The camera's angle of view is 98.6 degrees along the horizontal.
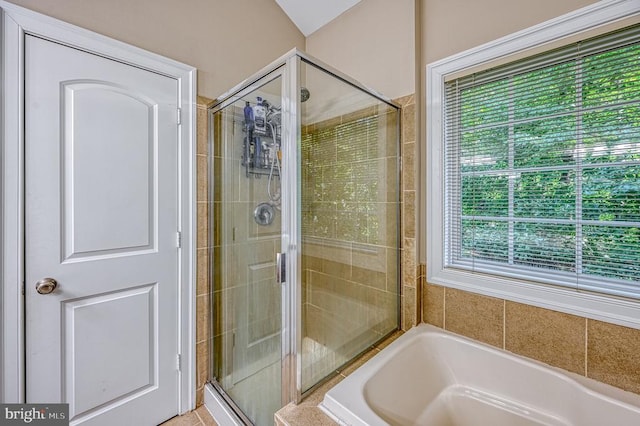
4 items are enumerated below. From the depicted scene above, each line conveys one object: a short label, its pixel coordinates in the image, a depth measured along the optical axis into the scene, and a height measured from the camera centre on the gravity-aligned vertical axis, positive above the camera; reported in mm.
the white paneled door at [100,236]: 1228 -125
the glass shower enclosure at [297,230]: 1227 -106
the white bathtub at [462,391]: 1114 -827
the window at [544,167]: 1149 +214
